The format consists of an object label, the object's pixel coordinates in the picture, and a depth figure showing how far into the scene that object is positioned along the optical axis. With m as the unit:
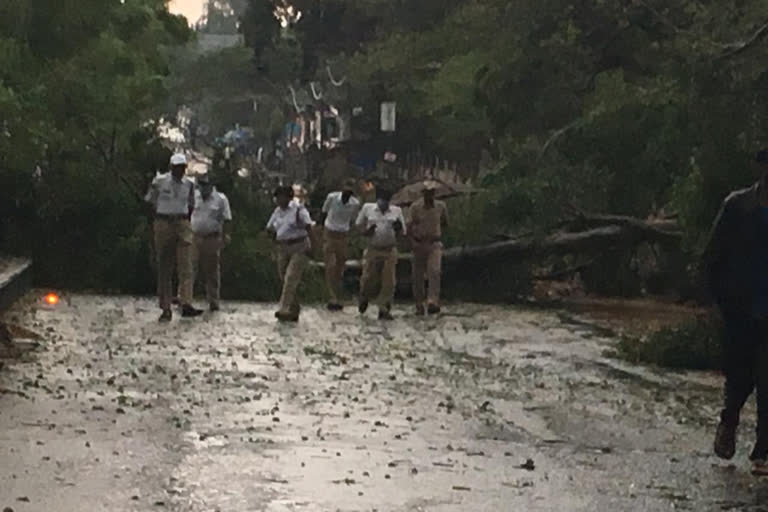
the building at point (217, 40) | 127.06
